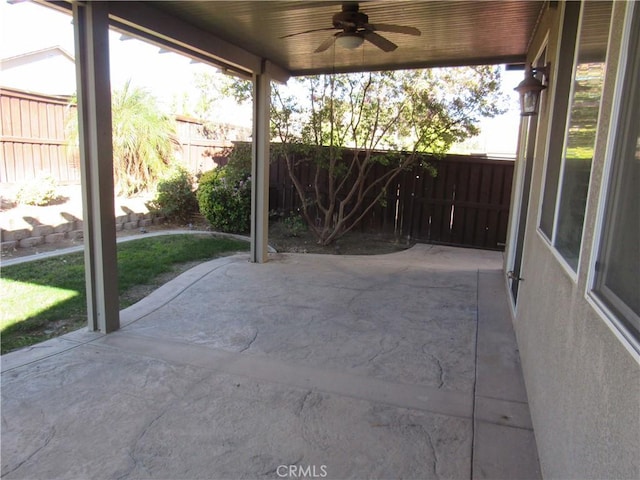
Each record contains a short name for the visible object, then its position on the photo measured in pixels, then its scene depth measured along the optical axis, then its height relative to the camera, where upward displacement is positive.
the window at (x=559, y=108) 2.78 +0.51
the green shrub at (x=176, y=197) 8.71 -0.55
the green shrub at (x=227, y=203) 8.15 -0.58
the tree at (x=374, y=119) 7.13 +0.97
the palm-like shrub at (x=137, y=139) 8.80 +0.58
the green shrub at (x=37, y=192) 6.99 -0.45
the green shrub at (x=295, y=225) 8.40 -0.99
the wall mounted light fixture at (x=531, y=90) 3.64 +0.79
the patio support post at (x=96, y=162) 3.27 +0.04
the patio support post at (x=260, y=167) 5.99 +0.08
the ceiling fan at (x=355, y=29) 3.72 +1.27
